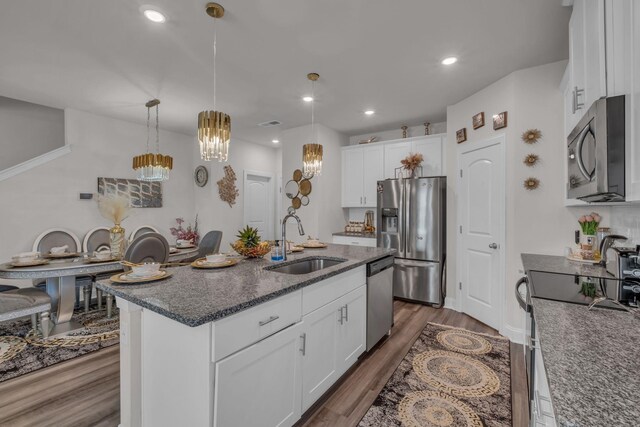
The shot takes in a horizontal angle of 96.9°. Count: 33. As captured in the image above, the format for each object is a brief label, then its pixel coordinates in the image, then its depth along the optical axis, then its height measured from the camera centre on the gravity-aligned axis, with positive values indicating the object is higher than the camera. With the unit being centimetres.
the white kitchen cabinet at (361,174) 463 +66
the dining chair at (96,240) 389 -36
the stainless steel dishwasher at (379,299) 247 -80
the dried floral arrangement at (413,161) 412 +76
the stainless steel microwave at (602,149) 109 +27
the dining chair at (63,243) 333 -37
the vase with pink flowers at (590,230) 228 -14
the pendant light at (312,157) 286 +57
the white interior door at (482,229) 298 -18
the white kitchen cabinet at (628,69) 100 +55
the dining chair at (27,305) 228 -76
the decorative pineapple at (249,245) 223 -25
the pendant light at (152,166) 358 +62
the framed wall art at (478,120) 319 +106
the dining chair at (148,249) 265 -34
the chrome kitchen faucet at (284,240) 224 -21
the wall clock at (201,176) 524 +70
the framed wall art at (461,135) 350 +97
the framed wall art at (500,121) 288 +96
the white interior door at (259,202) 580 +25
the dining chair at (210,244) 392 -42
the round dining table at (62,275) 251 -55
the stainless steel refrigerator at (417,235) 372 -30
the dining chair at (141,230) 437 -25
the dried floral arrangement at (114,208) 289 +6
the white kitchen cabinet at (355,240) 437 -43
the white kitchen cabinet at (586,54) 125 +81
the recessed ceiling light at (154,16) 196 +140
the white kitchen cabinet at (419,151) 409 +93
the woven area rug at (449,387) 175 -126
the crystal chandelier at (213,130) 197 +59
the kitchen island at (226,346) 118 -65
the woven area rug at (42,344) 231 -122
